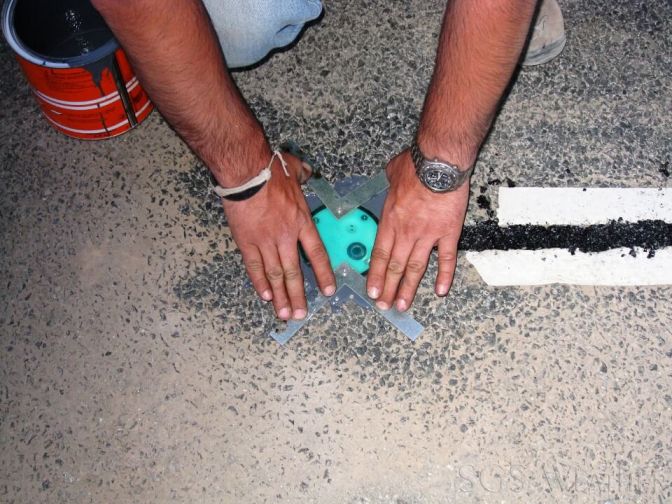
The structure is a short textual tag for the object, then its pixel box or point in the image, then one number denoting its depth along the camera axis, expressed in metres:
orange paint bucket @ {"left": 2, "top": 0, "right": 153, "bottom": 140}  1.69
